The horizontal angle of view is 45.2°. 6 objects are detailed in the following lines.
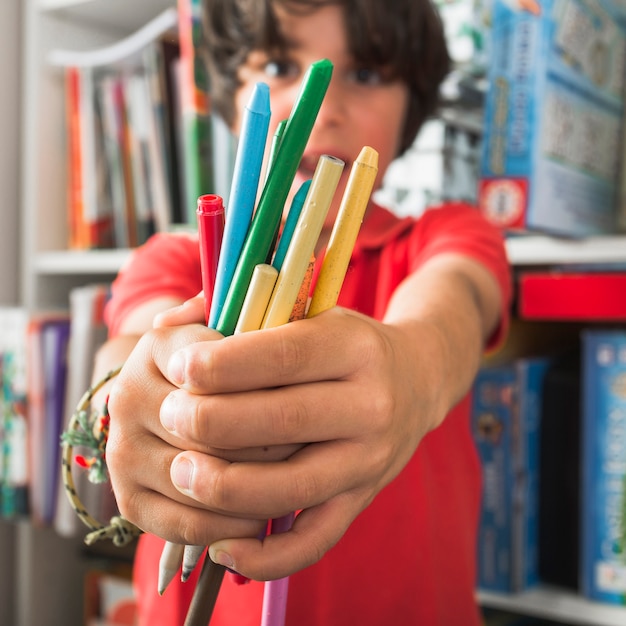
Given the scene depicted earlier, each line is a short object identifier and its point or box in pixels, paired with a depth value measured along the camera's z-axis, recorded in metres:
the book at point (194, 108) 0.76
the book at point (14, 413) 0.86
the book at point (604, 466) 0.63
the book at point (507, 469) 0.67
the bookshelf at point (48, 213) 0.92
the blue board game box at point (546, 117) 0.60
